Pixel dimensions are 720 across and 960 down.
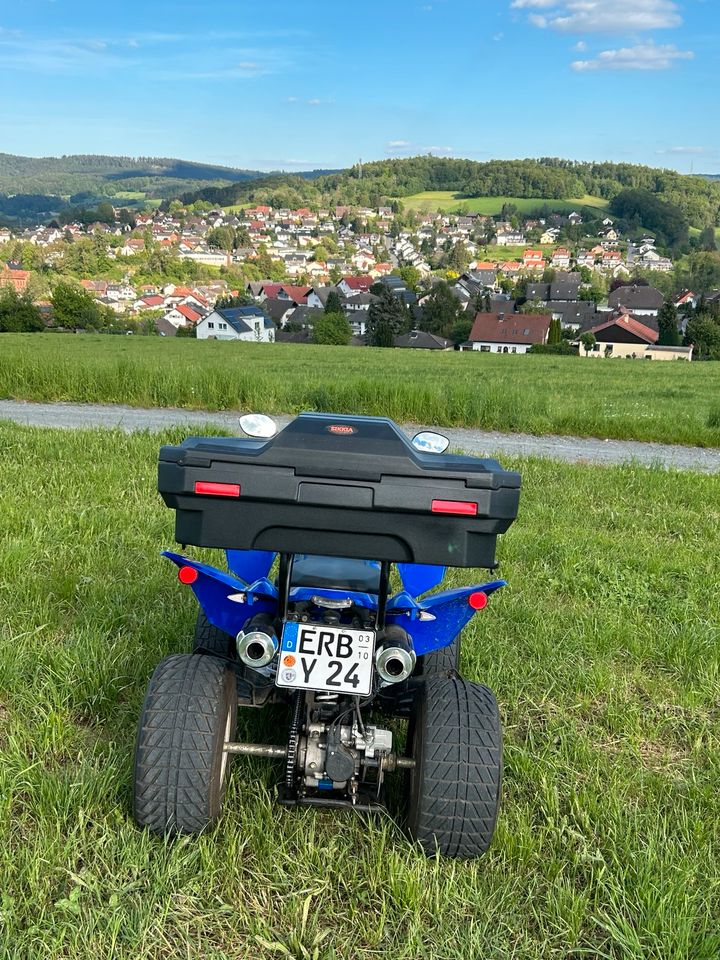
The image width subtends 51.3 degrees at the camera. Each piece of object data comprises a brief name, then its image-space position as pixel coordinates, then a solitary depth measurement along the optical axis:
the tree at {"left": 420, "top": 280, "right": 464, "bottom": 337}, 76.62
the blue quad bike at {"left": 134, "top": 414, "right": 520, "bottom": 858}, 1.99
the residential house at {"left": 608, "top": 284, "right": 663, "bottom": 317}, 99.62
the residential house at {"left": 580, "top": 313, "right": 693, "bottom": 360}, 69.46
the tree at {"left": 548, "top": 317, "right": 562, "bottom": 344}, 70.26
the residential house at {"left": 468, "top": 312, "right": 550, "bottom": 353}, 68.69
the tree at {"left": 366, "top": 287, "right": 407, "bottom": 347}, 69.62
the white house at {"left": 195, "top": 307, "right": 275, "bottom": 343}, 71.19
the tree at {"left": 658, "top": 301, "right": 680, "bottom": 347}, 71.75
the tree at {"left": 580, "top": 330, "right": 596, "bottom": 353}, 71.75
